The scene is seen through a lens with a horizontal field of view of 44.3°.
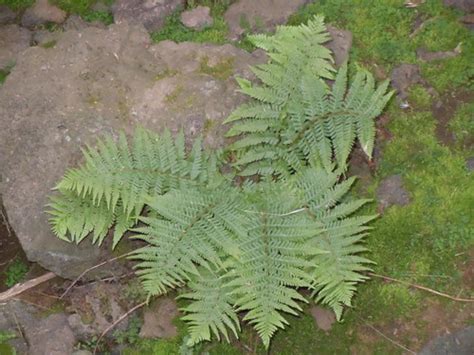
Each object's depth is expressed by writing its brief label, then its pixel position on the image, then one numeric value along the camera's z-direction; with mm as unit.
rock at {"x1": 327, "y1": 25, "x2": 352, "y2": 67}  5562
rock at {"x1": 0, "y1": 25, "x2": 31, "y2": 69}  6121
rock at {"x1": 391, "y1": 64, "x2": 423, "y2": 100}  5695
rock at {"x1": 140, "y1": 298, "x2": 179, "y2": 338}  5094
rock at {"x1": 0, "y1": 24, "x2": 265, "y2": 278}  5164
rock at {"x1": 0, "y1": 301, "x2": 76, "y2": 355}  5125
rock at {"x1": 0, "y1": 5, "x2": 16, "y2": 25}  6367
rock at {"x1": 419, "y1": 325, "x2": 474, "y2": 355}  4730
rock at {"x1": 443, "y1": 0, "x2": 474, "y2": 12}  5926
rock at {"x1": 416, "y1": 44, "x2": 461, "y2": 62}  5801
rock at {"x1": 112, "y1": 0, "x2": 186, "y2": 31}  6203
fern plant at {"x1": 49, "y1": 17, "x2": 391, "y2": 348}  4461
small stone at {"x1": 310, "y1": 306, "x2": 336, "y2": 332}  4961
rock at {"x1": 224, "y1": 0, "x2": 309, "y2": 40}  6047
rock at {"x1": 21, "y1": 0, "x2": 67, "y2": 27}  6371
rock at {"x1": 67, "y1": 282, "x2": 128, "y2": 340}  5203
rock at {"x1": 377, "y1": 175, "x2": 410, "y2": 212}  5277
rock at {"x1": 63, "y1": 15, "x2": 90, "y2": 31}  6297
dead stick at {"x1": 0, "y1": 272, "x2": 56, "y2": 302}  5348
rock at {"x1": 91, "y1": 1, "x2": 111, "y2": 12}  6367
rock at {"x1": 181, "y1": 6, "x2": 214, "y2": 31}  6145
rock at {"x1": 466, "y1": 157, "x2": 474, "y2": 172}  5297
